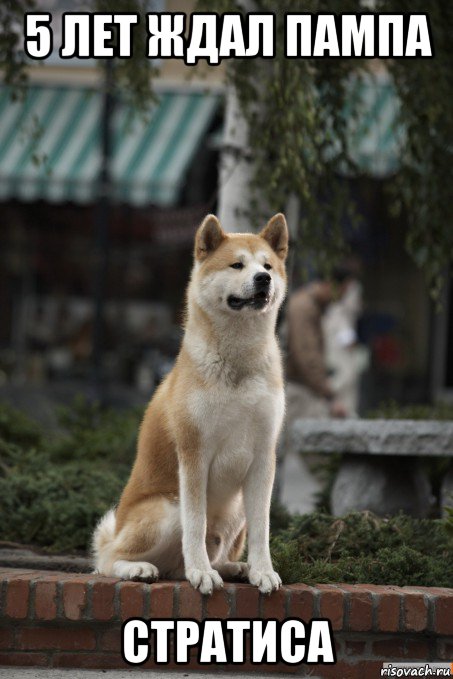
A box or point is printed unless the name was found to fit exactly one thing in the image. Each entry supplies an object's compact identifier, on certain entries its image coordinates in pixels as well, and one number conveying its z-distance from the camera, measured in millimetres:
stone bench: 12609
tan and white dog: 8492
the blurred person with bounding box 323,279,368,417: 24547
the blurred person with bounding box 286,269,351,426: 20937
